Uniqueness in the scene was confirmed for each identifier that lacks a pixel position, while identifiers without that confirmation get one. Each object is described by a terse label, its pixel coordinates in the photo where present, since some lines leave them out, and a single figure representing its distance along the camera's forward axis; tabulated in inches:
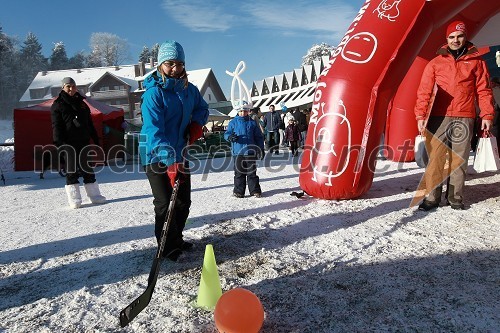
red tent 394.0
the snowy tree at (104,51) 3095.0
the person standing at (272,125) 535.7
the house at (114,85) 1689.2
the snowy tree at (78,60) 3112.7
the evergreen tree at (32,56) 2851.9
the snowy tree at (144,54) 3307.1
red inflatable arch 170.6
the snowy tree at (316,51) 2844.5
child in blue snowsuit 213.0
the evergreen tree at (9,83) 2500.0
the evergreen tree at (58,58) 3029.0
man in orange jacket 150.4
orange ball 71.1
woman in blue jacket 109.8
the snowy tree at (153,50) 3218.5
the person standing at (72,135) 198.2
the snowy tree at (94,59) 3095.0
